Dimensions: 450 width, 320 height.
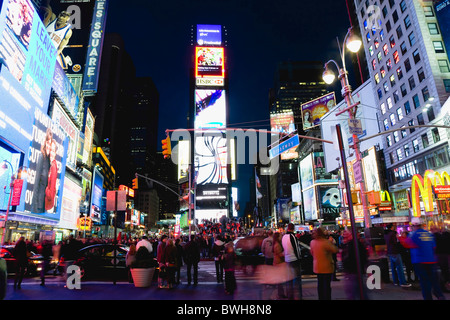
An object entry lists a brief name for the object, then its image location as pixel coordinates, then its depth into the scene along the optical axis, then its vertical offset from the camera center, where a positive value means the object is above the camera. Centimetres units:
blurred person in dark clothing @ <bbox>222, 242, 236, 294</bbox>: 945 -97
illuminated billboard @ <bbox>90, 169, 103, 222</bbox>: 7575 +1262
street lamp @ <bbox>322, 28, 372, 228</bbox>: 1258 +698
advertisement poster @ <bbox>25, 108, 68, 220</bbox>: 3381 +971
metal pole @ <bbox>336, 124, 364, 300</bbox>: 627 +63
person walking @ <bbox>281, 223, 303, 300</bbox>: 817 -59
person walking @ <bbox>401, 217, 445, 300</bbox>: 709 -62
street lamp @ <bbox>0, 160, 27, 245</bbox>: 2794 +743
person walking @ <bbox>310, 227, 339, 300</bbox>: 691 -59
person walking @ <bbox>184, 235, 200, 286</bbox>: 1216 -52
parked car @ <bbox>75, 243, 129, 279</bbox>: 1290 -80
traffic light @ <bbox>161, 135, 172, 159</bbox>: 1375 +433
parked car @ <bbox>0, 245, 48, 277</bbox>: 1446 -76
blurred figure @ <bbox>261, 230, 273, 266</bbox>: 1042 -38
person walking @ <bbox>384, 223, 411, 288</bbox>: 982 -72
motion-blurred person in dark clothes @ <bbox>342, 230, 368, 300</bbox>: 865 -86
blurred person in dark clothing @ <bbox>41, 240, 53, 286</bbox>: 1375 -18
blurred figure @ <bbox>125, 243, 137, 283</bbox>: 1148 -53
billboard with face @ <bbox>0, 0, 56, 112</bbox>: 2754 +2078
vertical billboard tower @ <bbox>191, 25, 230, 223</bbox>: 7644 +2856
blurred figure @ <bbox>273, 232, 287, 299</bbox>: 881 -45
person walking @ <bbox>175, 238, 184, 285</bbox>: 1174 -63
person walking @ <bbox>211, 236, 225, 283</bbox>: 1262 -47
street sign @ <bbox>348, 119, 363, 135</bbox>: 1280 +470
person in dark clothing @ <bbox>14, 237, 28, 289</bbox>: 1112 -39
